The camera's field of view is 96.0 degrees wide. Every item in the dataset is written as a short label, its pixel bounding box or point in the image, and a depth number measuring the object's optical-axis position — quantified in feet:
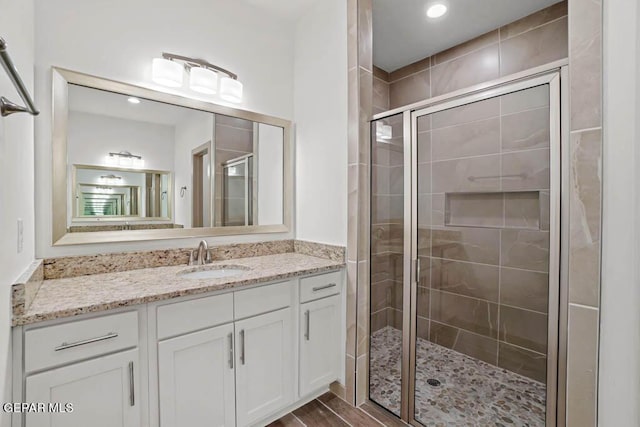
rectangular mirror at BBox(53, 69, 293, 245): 4.95
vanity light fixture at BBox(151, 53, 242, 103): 5.66
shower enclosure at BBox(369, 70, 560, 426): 4.53
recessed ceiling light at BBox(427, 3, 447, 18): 6.75
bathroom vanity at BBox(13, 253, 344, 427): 3.32
